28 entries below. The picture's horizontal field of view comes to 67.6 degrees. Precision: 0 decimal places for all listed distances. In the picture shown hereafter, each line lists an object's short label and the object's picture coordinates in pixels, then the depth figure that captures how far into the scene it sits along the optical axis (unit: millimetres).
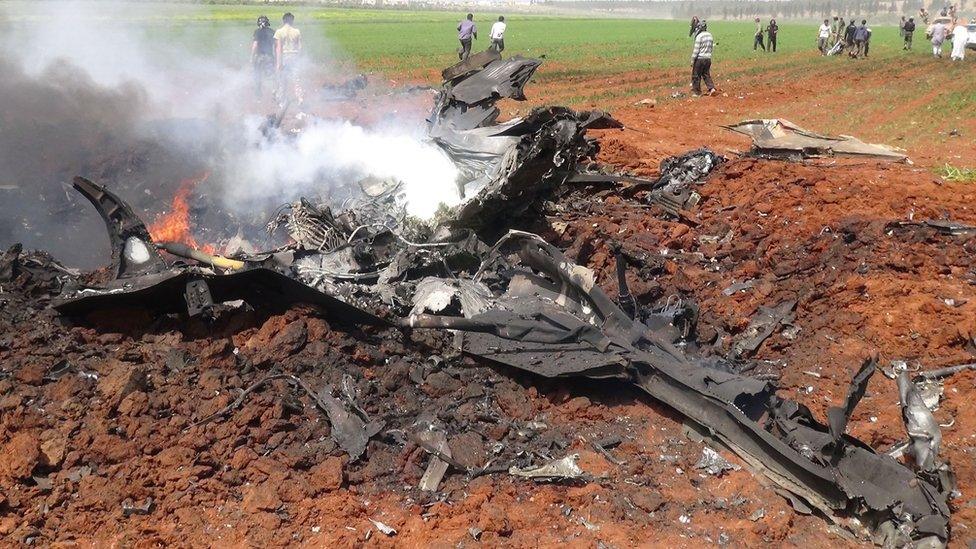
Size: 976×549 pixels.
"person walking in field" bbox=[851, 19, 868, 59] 28531
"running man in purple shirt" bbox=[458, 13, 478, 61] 23156
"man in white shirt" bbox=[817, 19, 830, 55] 30516
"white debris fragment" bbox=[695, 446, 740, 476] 4816
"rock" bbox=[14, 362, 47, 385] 5043
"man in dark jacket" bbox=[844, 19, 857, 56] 29606
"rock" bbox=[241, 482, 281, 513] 4309
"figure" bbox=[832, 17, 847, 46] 30781
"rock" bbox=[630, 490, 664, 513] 4484
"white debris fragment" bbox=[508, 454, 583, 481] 4734
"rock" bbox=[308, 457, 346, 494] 4543
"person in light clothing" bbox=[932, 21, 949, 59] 26812
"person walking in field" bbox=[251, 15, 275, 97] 14102
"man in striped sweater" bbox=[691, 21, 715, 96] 18281
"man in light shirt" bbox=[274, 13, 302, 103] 13672
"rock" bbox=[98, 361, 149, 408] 4953
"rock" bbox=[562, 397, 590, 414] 5480
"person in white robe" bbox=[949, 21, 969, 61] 25234
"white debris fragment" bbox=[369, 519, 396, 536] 4199
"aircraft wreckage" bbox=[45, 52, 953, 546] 4285
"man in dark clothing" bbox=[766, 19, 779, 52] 30977
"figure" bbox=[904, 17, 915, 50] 30547
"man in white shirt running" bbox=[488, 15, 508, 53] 24062
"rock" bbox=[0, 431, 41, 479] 4289
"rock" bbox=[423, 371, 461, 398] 5562
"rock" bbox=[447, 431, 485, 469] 4871
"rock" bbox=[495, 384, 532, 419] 5434
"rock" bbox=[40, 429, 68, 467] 4445
